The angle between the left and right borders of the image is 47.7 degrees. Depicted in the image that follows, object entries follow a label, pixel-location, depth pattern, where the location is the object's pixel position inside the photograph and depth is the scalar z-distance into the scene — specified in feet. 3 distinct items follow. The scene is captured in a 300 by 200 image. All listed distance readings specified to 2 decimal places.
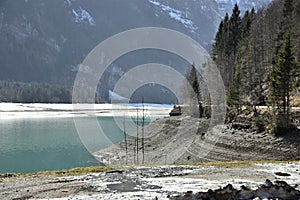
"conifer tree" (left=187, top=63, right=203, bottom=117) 194.29
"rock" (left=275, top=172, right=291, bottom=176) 60.13
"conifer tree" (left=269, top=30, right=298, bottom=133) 107.55
